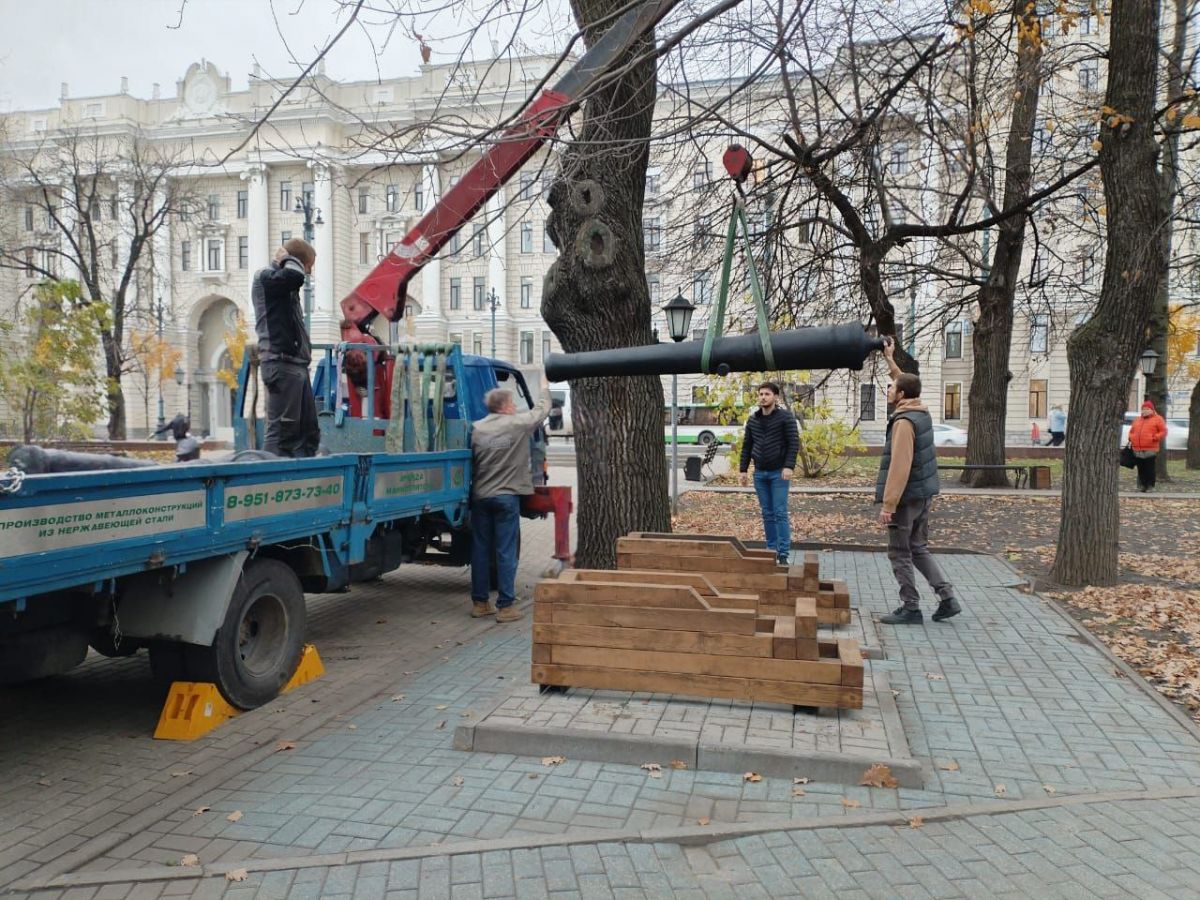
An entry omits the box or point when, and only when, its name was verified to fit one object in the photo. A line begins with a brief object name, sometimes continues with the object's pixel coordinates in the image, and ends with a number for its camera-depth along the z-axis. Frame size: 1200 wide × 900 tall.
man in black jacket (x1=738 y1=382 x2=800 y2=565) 9.51
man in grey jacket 7.88
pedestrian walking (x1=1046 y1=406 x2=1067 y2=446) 35.94
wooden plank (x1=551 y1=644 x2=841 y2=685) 4.65
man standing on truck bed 6.35
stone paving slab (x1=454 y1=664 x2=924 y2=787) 4.18
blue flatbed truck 4.04
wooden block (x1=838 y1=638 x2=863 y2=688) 4.61
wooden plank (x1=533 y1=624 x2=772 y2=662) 4.70
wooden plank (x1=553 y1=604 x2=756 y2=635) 4.70
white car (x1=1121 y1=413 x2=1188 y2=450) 35.66
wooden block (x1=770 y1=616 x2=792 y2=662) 4.66
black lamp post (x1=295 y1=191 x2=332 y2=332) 24.36
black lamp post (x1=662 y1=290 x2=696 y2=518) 11.81
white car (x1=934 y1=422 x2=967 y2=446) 40.31
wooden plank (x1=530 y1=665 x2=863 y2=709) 4.62
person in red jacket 17.86
